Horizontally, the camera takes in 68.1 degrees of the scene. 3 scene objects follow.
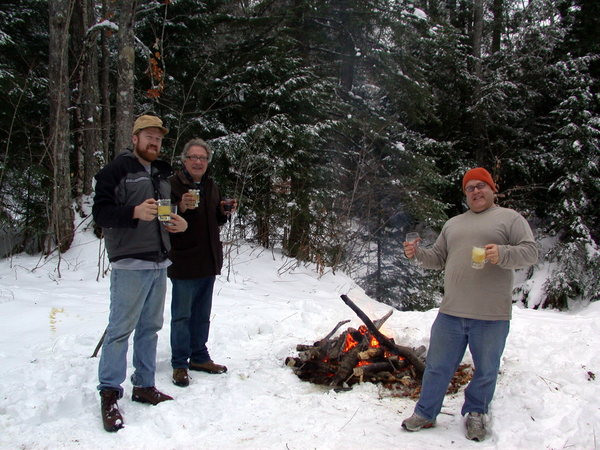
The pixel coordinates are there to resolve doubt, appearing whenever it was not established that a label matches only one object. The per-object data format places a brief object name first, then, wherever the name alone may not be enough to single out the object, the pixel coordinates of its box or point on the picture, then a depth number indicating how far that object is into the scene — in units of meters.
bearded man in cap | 3.24
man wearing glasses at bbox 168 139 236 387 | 4.11
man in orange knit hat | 3.25
